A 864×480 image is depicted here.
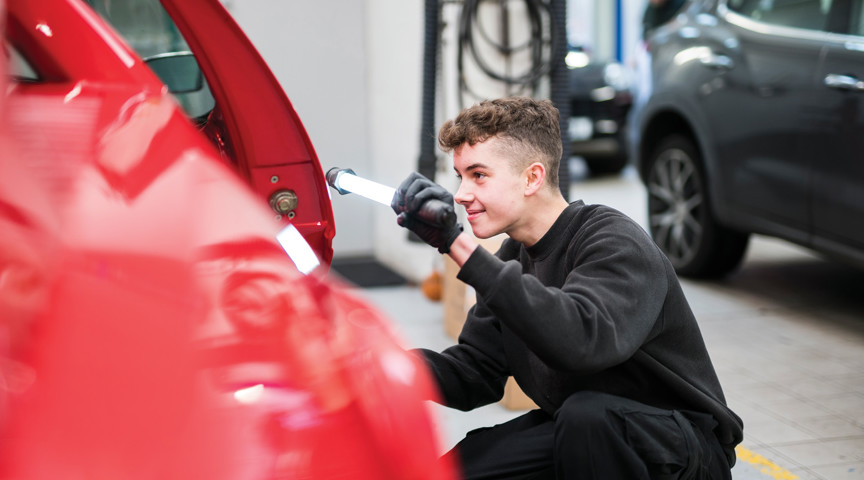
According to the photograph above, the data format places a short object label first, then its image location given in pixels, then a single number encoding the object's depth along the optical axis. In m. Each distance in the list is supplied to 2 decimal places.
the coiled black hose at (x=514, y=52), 4.52
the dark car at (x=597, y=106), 8.98
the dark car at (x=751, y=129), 4.18
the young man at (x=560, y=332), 1.81
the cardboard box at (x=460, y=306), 3.54
